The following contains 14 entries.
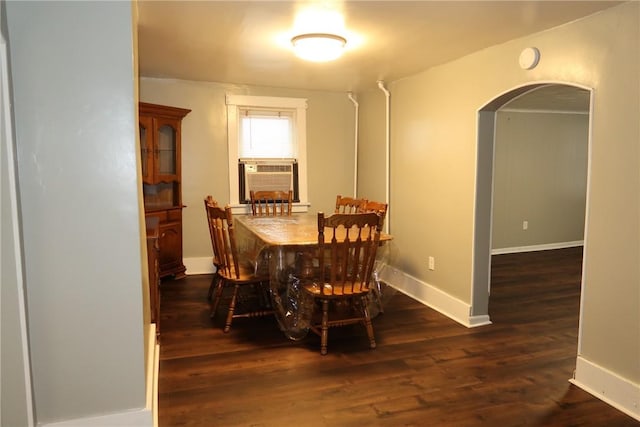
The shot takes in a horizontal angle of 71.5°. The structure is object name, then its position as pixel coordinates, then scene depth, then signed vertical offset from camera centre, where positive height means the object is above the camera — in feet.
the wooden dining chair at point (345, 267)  9.09 -1.96
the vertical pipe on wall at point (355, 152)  17.16 +0.93
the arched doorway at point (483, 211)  10.80 -0.87
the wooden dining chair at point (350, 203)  13.50 -0.87
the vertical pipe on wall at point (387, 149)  14.66 +0.91
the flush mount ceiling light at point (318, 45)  9.26 +2.77
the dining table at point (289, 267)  9.70 -2.15
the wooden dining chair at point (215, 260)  11.46 -2.20
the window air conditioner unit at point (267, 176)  16.33 -0.01
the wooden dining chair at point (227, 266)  10.44 -2.27
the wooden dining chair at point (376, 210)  11.57 -0.93
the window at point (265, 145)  16.01 +1.13
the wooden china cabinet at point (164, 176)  13.98 -0.01
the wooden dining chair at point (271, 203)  15.52 -0.97
